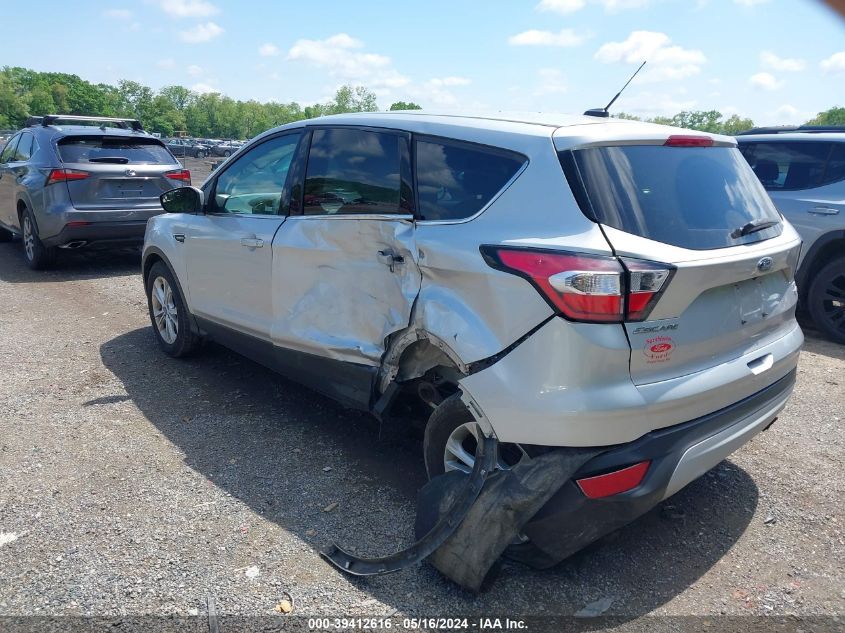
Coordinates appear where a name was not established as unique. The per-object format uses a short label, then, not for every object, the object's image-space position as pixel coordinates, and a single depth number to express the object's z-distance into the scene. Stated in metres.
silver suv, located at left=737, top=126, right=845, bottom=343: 6.23
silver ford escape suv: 2.45
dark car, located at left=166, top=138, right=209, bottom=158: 57.16
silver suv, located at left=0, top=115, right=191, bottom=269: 8.34
